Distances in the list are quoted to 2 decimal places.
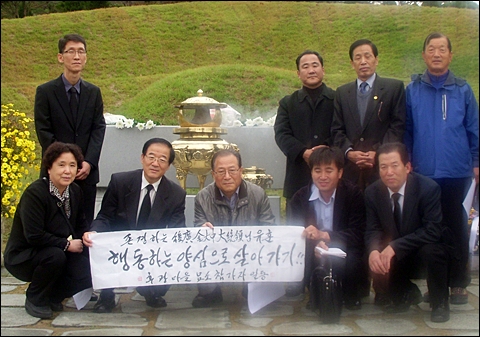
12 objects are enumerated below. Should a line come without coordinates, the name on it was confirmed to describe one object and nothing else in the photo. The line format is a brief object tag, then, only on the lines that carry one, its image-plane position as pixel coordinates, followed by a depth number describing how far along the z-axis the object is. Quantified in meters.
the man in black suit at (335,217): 3.29
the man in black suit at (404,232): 3.13
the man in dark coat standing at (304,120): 3.86
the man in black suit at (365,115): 3.63
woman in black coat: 3.18
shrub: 4.71
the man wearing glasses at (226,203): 3.37
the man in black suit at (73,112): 3.70
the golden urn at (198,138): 4.52
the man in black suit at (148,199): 3.41
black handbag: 3.03
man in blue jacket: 3.43
